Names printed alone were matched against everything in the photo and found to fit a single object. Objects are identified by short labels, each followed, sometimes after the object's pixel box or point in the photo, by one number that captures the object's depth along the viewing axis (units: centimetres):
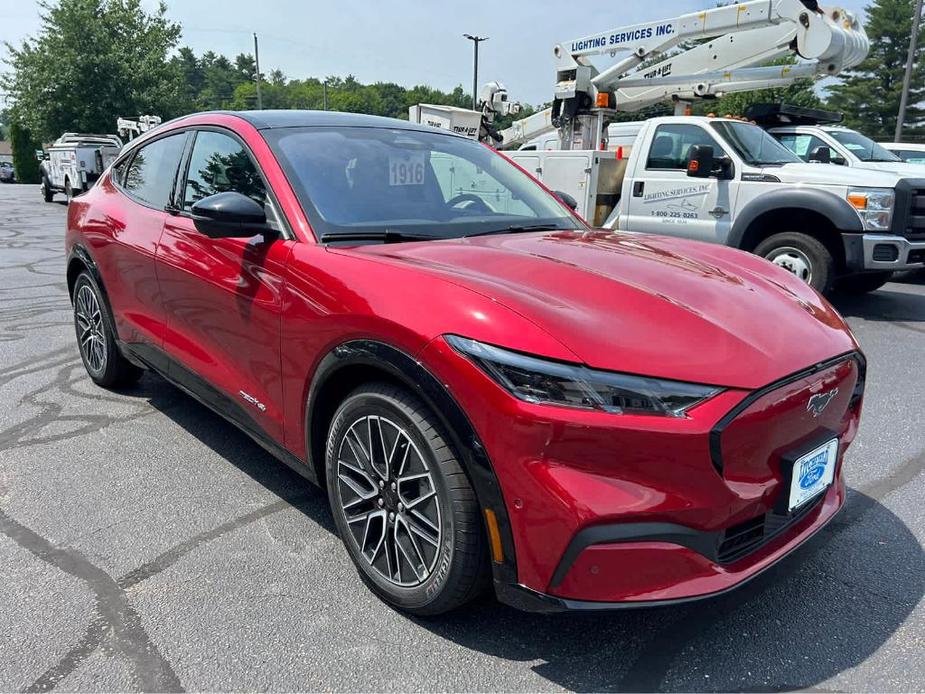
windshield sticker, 314
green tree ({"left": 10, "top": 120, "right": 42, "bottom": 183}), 4112
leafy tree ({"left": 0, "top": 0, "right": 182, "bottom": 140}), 3559
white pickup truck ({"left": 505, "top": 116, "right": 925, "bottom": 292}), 662
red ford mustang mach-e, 184
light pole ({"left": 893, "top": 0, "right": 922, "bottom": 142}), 2517
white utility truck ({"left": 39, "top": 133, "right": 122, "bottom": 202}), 2088
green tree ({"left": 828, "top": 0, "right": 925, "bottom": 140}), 5050
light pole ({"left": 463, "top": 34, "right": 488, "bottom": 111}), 4725
